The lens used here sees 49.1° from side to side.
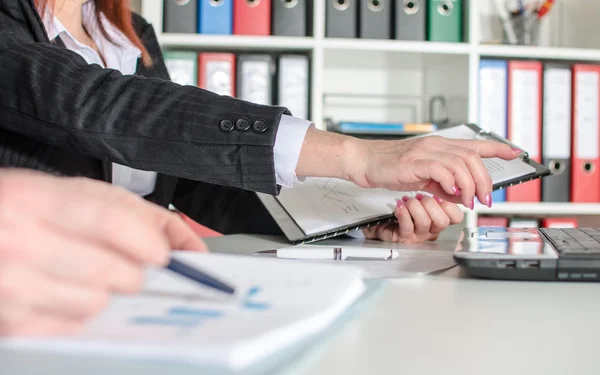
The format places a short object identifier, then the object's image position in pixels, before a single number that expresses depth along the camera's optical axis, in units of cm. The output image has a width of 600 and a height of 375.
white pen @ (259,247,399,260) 70
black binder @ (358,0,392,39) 177
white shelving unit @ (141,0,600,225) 174
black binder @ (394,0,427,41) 179
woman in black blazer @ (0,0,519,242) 68
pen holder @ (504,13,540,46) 194
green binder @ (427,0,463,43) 181
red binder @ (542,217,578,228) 185
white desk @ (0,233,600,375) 31
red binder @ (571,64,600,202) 179
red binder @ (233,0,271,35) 175
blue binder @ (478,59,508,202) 179
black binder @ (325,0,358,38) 177
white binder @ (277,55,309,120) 174
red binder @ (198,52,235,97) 172
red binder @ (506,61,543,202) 177
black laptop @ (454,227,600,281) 57
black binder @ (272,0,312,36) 176
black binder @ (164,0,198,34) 174
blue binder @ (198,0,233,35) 174
